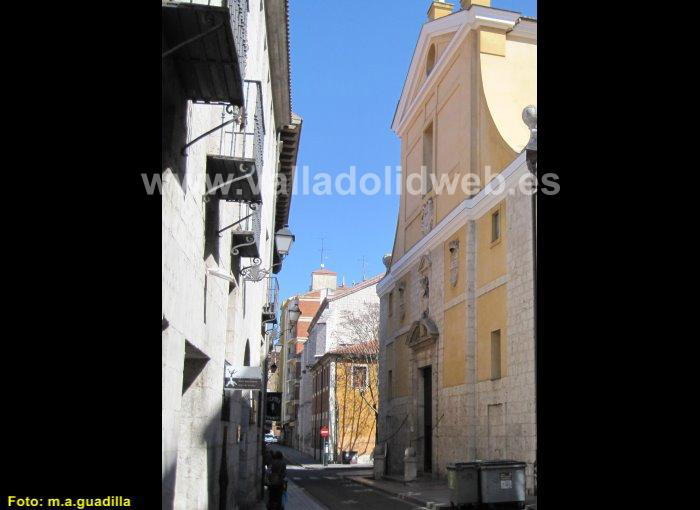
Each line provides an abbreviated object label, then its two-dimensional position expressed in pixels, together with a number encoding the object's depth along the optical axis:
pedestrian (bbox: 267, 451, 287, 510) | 13.18
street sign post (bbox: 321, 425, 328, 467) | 42.49
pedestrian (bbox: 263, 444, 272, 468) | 19.42
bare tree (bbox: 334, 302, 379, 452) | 47.88
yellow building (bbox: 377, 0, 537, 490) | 19.77
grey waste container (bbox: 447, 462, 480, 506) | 15.02
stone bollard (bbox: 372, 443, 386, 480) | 28.69
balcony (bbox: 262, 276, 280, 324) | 21.98
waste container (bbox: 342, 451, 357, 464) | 46.41
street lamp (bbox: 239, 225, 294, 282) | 16.70
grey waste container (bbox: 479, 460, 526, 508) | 15.12
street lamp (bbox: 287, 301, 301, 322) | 21.95
